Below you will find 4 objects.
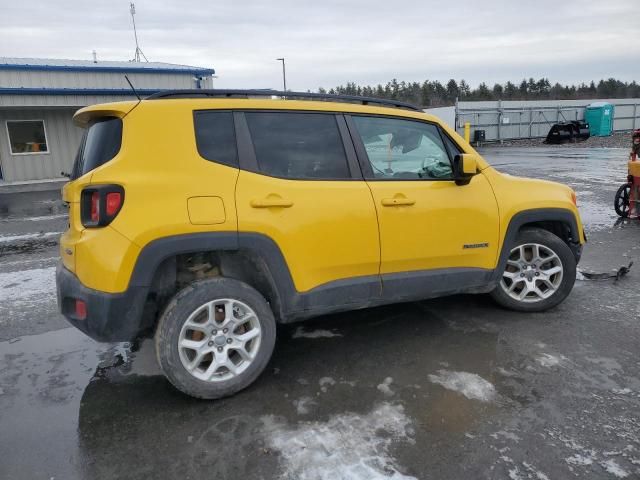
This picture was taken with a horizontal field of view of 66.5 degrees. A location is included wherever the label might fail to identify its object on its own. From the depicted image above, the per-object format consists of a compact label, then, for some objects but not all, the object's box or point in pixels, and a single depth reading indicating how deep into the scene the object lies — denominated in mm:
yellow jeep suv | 2896
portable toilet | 34500
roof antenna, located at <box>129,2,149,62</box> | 25641
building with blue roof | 17031
